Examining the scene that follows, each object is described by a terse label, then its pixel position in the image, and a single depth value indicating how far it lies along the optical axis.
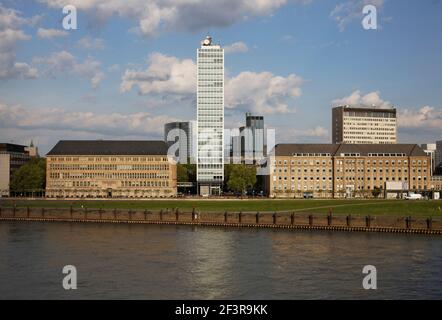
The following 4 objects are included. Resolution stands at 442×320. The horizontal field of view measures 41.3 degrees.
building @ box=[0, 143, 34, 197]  193.62
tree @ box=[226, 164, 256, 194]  171.12
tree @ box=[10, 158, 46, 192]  169.12
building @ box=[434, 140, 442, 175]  183.86
